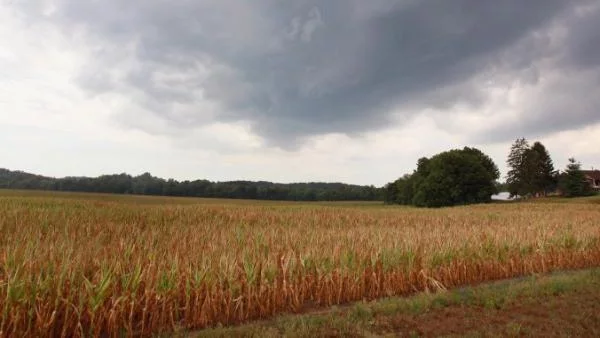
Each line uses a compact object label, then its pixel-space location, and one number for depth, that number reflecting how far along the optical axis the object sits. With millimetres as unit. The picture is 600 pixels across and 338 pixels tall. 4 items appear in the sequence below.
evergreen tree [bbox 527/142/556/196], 97688
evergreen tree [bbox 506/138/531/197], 99000
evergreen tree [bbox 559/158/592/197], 90112
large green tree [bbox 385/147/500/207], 76375
